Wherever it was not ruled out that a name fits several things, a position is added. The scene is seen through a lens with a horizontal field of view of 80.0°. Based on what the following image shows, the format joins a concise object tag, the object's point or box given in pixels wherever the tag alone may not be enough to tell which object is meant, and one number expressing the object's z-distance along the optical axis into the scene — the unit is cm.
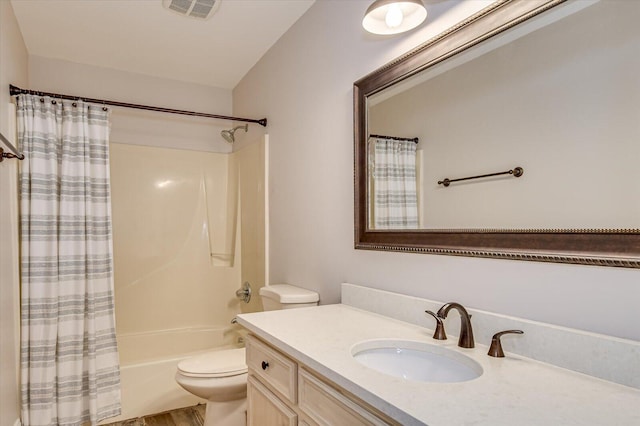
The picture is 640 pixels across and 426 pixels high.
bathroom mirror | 90
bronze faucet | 115
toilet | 196
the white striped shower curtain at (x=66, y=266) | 211
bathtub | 264
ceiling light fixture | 137
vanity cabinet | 95
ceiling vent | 211
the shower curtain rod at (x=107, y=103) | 209
